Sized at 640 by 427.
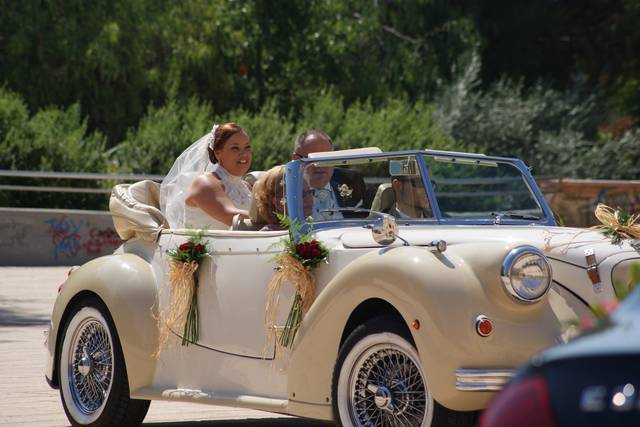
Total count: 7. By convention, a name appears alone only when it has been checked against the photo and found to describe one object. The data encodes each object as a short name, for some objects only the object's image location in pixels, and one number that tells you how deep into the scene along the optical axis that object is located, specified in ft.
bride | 51.52
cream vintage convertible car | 37.42
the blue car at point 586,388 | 17.39
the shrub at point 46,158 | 149.38
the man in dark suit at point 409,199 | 46.06
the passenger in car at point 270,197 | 47.62
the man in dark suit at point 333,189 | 46.14
